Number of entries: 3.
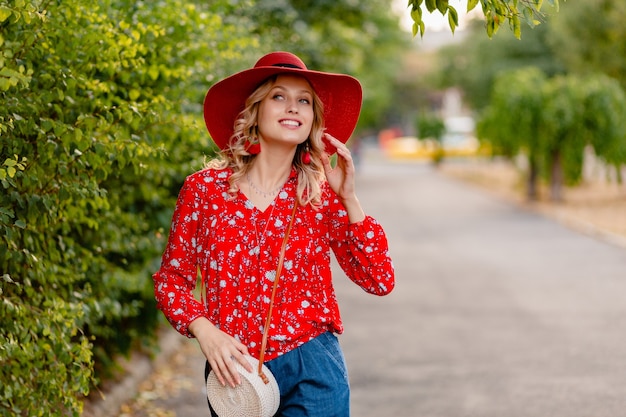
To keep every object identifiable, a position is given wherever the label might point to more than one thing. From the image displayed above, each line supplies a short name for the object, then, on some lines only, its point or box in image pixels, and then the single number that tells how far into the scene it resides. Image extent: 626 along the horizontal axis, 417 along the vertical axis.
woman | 2.82
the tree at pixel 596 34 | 21.17
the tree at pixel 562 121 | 20.28
